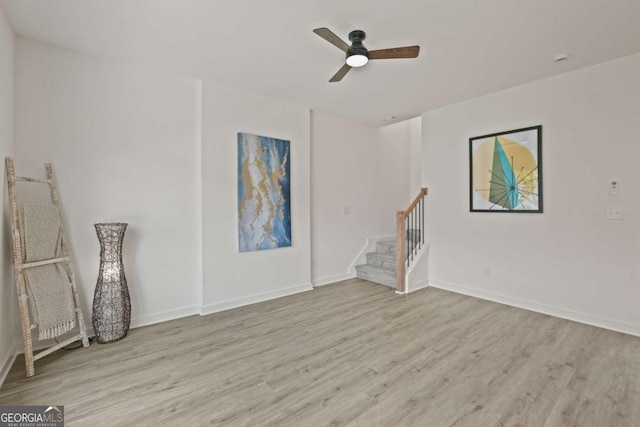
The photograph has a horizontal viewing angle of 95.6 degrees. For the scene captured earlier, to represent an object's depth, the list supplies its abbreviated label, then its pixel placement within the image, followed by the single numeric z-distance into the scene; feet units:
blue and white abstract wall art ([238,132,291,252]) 12.37
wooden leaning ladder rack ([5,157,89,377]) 7.32
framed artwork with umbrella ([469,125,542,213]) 11.59
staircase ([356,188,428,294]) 14.23
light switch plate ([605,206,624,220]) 9.78
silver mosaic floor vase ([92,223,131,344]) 8.95
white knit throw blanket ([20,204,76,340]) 7.83
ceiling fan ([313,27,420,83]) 7.66
